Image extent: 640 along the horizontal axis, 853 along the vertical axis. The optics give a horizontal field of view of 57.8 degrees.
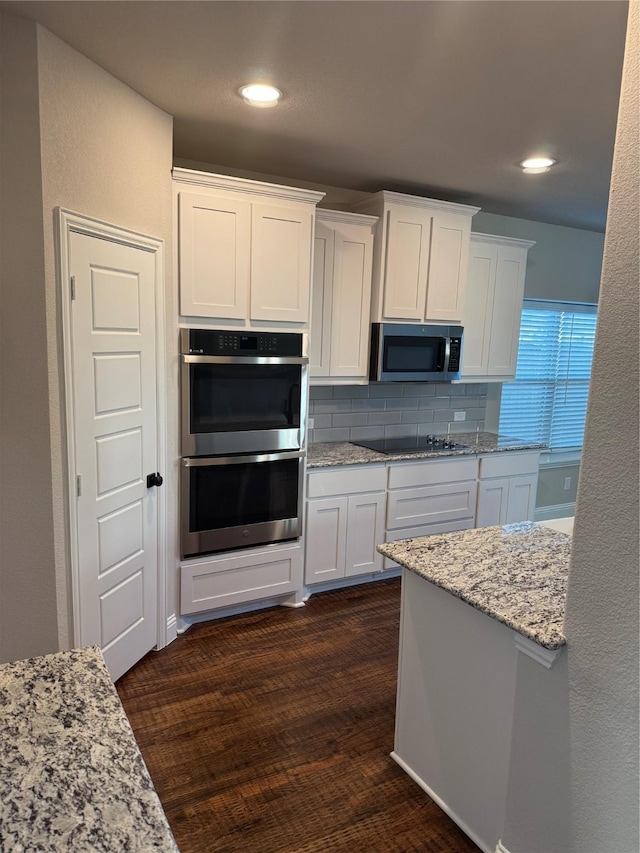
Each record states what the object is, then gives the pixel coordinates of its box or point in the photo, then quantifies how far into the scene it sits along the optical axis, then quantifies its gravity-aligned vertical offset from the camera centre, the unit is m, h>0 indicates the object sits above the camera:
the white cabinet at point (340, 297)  3.56 +0.32
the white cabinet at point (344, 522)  3.56 -1.09
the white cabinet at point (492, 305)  4.25 +0.36
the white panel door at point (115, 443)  2.30 -0.45
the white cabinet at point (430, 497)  3.86 -1.00
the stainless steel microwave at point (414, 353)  3.82 -0.02
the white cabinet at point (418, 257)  3.70 +0.61
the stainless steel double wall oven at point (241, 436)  3.01 -0.50
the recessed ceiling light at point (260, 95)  2.37 +1.04
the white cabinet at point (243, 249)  2.91 +0.50
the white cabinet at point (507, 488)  4.23 -1.00
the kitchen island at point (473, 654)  1.64 -0.93
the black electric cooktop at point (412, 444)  4.04 -0.68
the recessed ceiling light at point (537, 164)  3.19 +1.06
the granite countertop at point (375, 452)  3.60 -0.68
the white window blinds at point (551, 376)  5.21 -0.19
